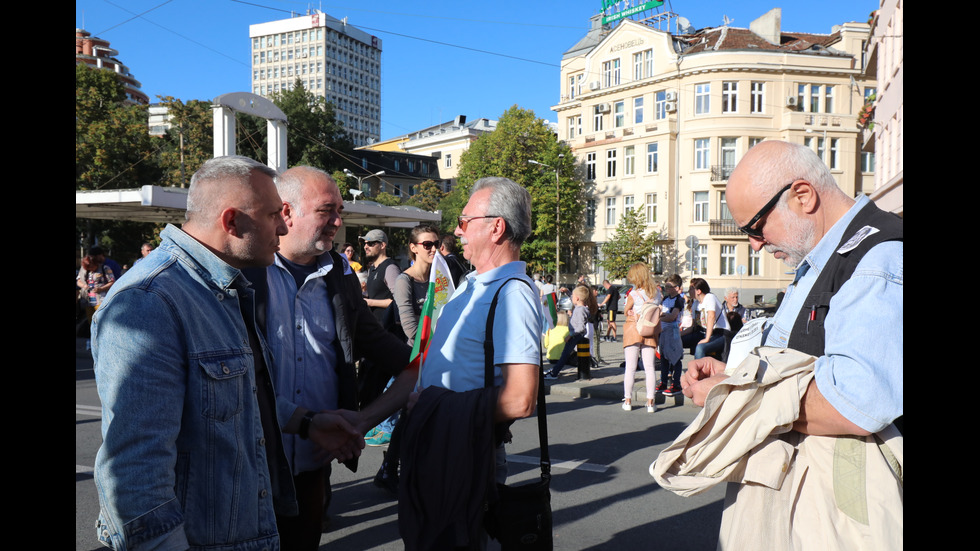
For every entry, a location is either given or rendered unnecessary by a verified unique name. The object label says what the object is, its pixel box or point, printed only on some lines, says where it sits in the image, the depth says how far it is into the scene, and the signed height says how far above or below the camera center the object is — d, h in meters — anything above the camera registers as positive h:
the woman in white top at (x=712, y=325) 11.09 -1.06
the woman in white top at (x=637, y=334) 9.15 -1.03
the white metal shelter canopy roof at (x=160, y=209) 13.02 +1.22
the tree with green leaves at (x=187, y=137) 35.50 +6.85
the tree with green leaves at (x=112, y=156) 33.69 +5.43
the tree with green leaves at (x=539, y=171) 49.69 +6.72
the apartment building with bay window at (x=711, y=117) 42.19 +9.26
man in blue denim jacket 1.69 -0.33
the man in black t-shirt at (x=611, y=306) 21.06 -1.44
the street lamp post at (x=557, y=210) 47.16 +3.56
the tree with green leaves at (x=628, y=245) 44.56 +1.02
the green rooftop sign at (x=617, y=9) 52.47 +20.08
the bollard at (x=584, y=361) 11.84 -1.76
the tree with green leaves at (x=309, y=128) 47.09 +9.92
